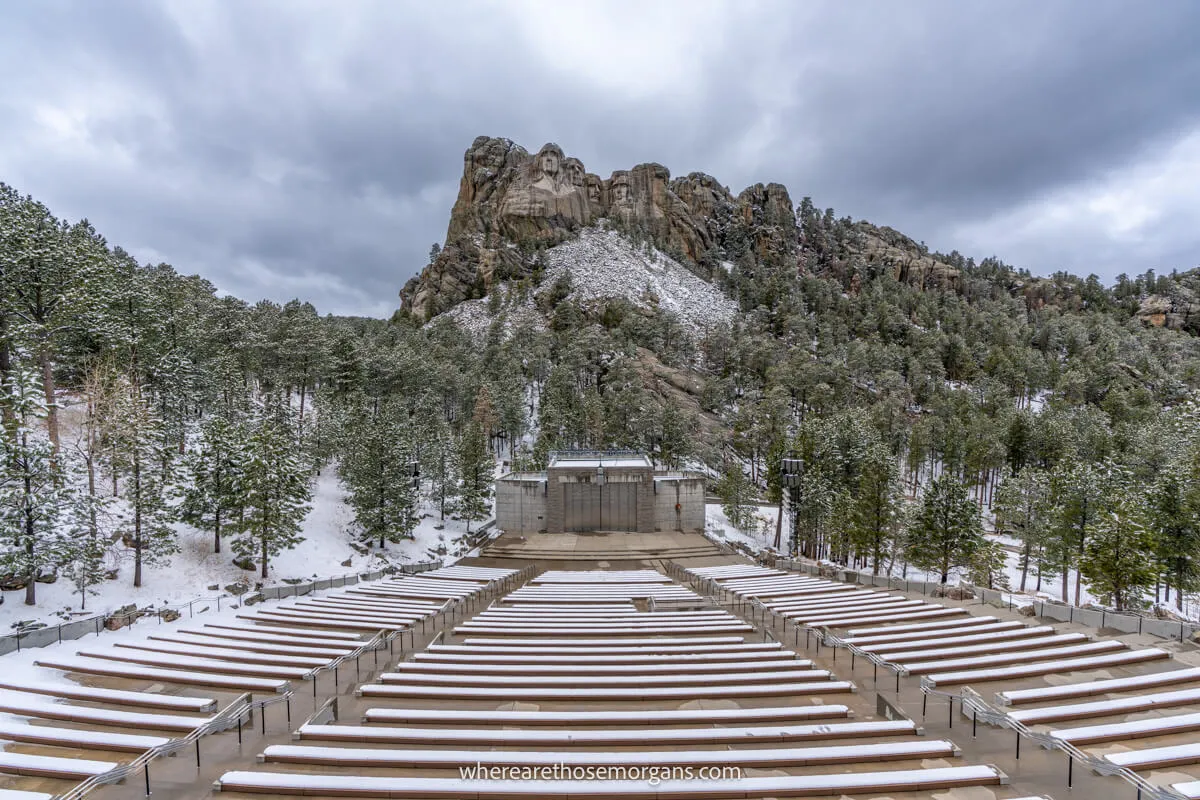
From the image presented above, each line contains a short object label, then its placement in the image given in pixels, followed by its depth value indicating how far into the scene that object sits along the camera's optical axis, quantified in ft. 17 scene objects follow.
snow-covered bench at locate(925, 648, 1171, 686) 35.88
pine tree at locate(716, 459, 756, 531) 138.72
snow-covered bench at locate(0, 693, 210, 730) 29.30
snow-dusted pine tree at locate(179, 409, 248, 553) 77.56
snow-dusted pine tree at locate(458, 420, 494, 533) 121.80
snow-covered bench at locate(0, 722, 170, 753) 27.25
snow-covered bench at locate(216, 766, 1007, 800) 22.85
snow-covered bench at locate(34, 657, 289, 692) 35.55
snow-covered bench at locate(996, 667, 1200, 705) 32.37
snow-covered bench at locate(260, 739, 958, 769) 24.88
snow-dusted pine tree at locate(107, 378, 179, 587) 64.49
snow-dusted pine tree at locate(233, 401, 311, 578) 74.79
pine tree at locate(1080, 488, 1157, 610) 72.84
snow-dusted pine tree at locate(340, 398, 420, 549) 99.09
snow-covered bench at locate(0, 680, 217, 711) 31.71
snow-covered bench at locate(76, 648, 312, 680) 38.09
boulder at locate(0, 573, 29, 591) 56.29
